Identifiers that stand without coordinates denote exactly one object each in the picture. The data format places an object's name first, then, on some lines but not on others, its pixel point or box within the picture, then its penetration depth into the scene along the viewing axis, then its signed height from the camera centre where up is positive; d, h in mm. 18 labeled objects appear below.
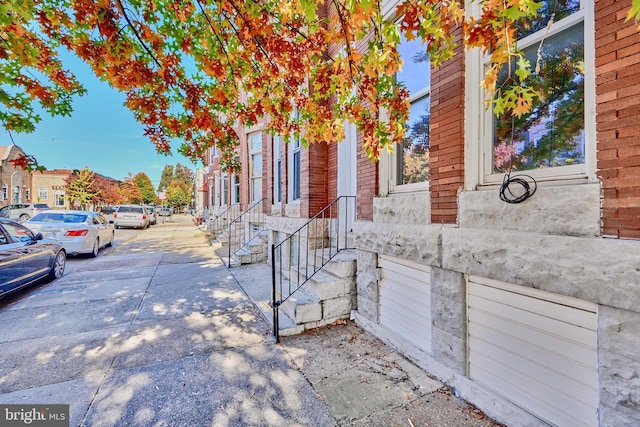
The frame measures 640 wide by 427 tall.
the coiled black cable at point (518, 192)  2361 +196
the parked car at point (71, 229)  8680 -472
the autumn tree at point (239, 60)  2305 +1666
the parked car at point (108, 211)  22869 +195
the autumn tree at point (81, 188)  25984 +2336
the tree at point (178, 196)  57281 +3447
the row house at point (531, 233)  1881 -186
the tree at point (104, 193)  30706 +2305
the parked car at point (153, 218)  25656 -470
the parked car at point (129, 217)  19906 -258
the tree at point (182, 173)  77788 +11197
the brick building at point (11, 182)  28484 +3374
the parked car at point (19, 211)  17891 +172
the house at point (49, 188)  35094 +3135
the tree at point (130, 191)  44031 +3500
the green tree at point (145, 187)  62406 +5783
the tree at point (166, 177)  79562 +10221
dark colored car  4855 -846
